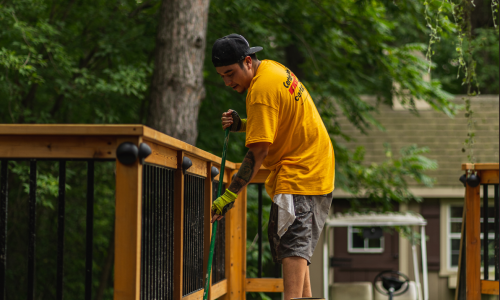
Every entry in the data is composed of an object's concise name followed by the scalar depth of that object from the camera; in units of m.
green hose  5.49
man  5.08
